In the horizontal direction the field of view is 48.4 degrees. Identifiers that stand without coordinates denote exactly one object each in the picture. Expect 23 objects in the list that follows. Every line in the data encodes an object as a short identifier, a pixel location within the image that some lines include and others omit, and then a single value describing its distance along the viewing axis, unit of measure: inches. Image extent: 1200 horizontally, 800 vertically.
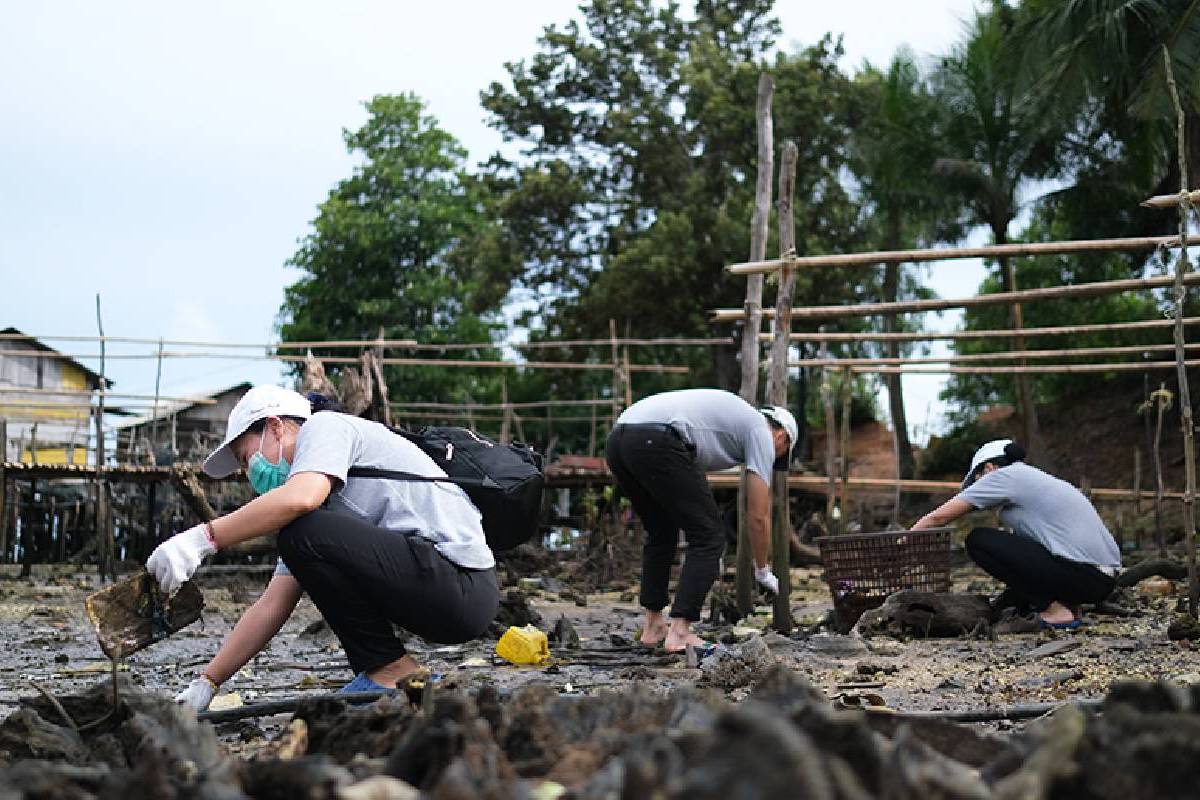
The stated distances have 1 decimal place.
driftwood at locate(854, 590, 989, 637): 264.2
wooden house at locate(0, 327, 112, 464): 1004.6
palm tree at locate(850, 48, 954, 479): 981.8
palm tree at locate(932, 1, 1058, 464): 928.3
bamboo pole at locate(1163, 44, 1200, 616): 260.7
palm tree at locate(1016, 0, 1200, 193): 757.9
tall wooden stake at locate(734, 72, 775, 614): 321.1
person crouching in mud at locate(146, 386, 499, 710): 152.7
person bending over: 237.6
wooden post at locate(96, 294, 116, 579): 553.9
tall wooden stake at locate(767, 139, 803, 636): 273.3
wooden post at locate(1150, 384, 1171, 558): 505.4
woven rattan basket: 276.2
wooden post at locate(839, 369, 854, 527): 478.8
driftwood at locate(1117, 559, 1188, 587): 341.4
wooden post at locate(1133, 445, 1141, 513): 545.8
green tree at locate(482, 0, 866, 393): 930.7
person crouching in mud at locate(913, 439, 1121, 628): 265.9
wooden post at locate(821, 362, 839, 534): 494.6
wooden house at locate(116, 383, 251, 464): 807.7
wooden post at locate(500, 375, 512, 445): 657.6
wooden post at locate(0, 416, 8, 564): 577.2
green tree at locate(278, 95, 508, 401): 1176.8
